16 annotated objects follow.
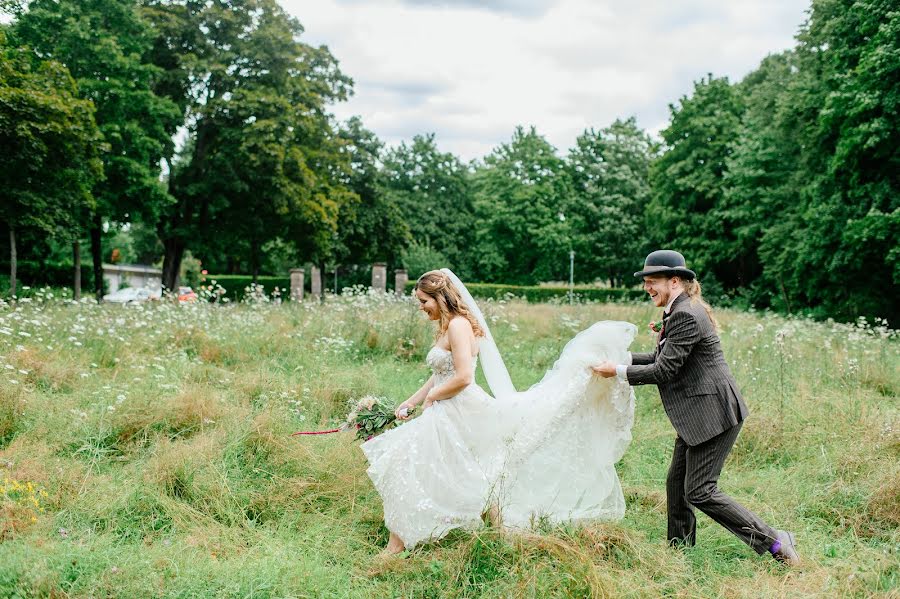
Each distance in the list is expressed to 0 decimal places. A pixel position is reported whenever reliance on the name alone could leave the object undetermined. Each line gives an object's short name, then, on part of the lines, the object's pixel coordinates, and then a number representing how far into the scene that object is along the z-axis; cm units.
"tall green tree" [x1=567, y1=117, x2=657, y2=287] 4172
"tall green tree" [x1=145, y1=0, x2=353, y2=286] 2534
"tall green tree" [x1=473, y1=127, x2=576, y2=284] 4416
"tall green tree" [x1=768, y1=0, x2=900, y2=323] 1886
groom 420
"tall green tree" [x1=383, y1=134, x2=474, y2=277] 4759
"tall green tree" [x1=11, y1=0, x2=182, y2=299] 2180
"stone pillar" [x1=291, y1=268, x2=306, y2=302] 2440
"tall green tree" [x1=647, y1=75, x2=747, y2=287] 3153
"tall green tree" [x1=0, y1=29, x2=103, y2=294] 1752
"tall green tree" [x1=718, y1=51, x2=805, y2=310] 2506
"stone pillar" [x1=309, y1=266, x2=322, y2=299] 3320
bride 449
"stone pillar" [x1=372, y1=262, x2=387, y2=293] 2670
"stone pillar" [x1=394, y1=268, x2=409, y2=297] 2988
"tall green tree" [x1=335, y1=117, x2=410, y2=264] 3834
